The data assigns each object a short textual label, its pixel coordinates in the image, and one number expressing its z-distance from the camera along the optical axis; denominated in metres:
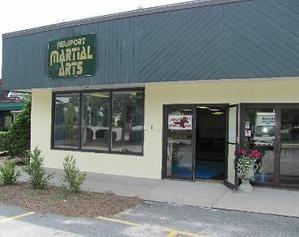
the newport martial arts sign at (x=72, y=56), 12.60
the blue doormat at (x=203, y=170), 12.38
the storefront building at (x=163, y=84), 10.08
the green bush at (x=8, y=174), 11.34
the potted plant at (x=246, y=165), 10.51
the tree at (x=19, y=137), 17.06
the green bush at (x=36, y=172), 10.77
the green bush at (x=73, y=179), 10.13
